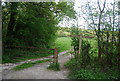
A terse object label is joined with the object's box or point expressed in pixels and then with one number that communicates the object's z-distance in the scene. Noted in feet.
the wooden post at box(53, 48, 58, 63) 12.30
